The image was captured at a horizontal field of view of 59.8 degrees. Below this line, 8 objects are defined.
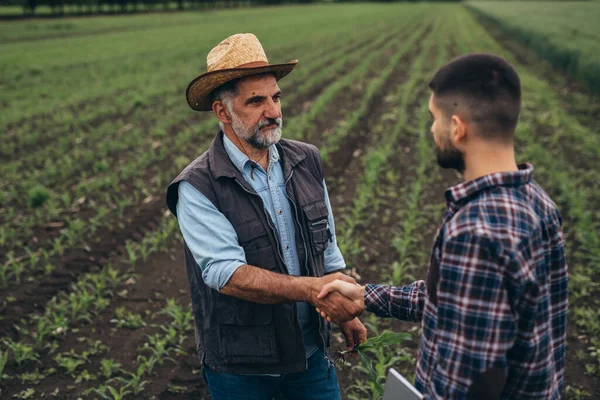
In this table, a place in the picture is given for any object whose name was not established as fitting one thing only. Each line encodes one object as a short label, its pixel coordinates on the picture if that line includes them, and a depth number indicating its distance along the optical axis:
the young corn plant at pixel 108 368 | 4.05
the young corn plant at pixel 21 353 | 4.15
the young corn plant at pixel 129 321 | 4.72
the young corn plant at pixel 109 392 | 3.70
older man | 2.29
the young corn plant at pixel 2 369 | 3.92
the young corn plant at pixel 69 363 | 4.10
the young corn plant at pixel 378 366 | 3.95
